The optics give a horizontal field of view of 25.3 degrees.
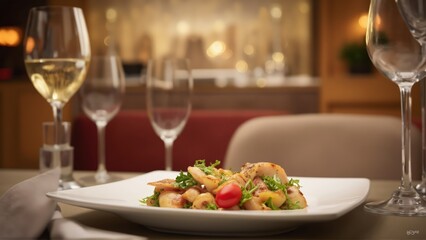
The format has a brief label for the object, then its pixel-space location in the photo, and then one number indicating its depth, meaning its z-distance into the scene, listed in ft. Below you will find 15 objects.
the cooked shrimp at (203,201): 2.86
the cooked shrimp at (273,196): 2.89
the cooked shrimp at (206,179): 2.89
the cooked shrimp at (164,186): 2.95
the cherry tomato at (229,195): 2.82
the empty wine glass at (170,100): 4.12
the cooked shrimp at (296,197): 2.96
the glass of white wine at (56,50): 3.90
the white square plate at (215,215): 2.69
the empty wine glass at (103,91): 4.42
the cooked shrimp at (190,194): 2.89
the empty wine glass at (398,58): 3.25
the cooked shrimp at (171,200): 2.91
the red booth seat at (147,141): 7.89
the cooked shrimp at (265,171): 3.00
